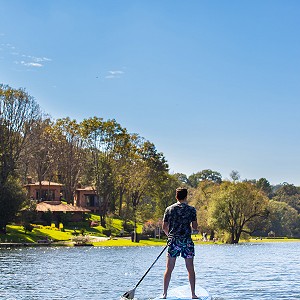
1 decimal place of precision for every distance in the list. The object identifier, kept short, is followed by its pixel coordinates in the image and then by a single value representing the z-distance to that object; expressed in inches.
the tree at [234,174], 6685.0
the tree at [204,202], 4409.5
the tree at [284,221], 6943.9
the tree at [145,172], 4667.8
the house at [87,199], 5201.8
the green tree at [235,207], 4128.9
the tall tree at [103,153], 4429.1
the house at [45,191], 4715.3
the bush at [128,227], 4454.7
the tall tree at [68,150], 4975.9
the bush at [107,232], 4038.1
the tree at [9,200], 3209.2
